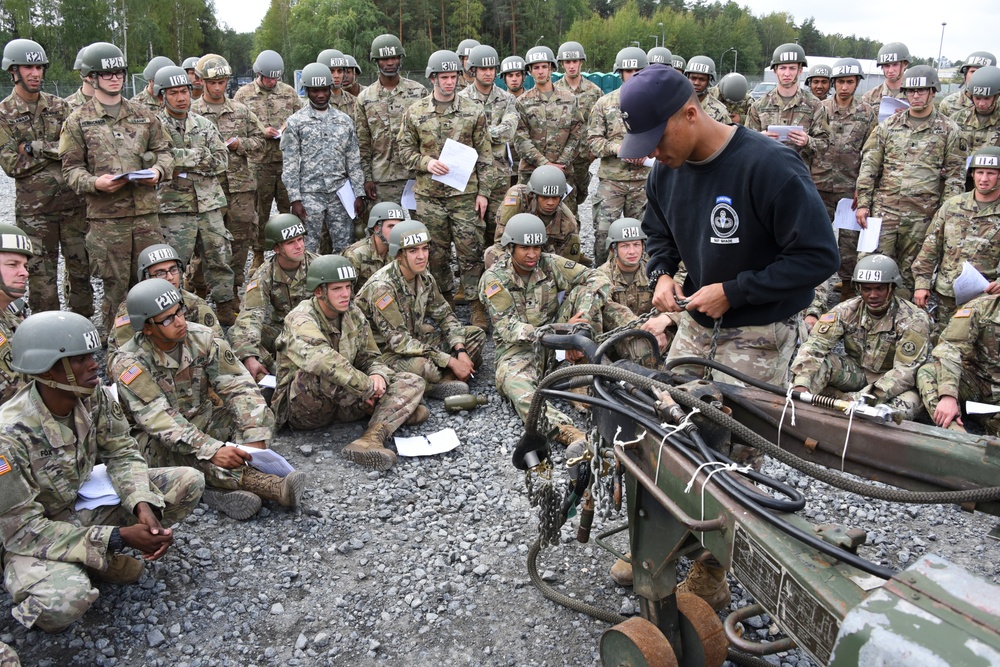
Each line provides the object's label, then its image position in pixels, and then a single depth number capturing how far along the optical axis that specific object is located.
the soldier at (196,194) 7.41
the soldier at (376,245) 7.35
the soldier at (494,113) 8.70
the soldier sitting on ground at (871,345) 5.91
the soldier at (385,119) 8.86
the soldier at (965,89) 8.77
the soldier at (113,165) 6.57
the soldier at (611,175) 8.38
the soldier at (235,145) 8.63
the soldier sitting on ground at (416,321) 6.56
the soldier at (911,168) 7.80
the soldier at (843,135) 8.82
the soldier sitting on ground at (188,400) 4.67
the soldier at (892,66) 9.29
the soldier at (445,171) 8.04
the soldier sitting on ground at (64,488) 3.59
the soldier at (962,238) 6.74
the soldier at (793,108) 8.88
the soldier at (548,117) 9.18
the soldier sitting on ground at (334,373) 5.67
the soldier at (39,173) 6.95
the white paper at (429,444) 5.49
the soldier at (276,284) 6.70
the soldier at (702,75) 8.72
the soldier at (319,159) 8.16
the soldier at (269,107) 9.29
